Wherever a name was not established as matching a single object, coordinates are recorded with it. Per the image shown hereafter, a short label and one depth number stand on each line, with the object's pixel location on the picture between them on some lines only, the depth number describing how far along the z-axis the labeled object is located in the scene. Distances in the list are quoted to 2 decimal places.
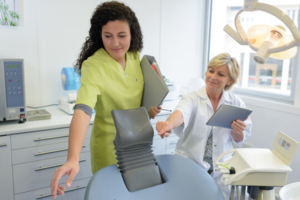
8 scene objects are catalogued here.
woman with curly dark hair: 1.16
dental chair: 0.93
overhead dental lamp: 1.13
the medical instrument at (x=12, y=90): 1.86
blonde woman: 1.65
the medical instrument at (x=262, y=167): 0.97
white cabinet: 1.86
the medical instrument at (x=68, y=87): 2.26
